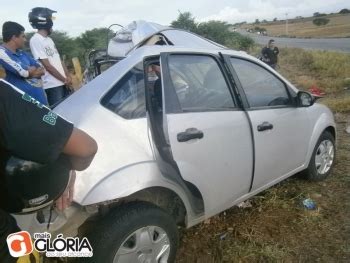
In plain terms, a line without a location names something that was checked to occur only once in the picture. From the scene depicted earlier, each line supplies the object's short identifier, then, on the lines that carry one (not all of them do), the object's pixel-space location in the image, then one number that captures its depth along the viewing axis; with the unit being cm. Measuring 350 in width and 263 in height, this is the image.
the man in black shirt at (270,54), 1421
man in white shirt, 465
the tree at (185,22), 2601
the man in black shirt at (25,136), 124
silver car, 227
